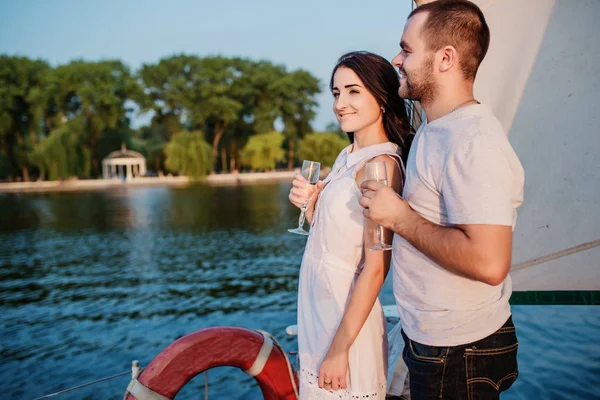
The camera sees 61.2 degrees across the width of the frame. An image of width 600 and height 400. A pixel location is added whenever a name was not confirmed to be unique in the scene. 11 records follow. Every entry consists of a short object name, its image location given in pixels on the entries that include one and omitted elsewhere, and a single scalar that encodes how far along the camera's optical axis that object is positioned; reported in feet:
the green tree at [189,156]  128.98
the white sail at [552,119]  6.67
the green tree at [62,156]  119.75
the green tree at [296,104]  162.30
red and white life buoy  6.53
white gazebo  142.00
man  3.53
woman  4.78
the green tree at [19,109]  130.41
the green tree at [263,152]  149.48
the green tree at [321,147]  150.71
